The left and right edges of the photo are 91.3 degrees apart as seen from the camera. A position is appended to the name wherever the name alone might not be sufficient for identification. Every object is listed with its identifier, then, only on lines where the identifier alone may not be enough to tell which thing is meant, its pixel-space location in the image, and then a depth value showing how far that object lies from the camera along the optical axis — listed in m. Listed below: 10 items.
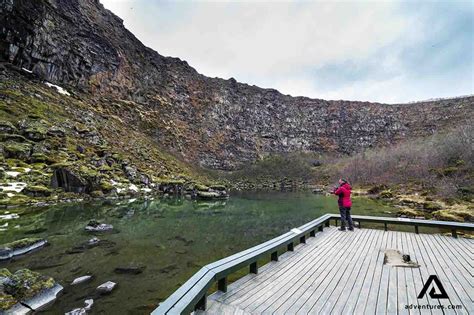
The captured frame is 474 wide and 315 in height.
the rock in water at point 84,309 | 4.95
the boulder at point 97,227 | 12.19
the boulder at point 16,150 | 23.80
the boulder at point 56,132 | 30.72
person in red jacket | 9.02
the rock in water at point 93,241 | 10.02
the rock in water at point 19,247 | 8.00
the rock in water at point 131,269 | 7.47
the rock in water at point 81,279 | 6.50
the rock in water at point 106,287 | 6.07
